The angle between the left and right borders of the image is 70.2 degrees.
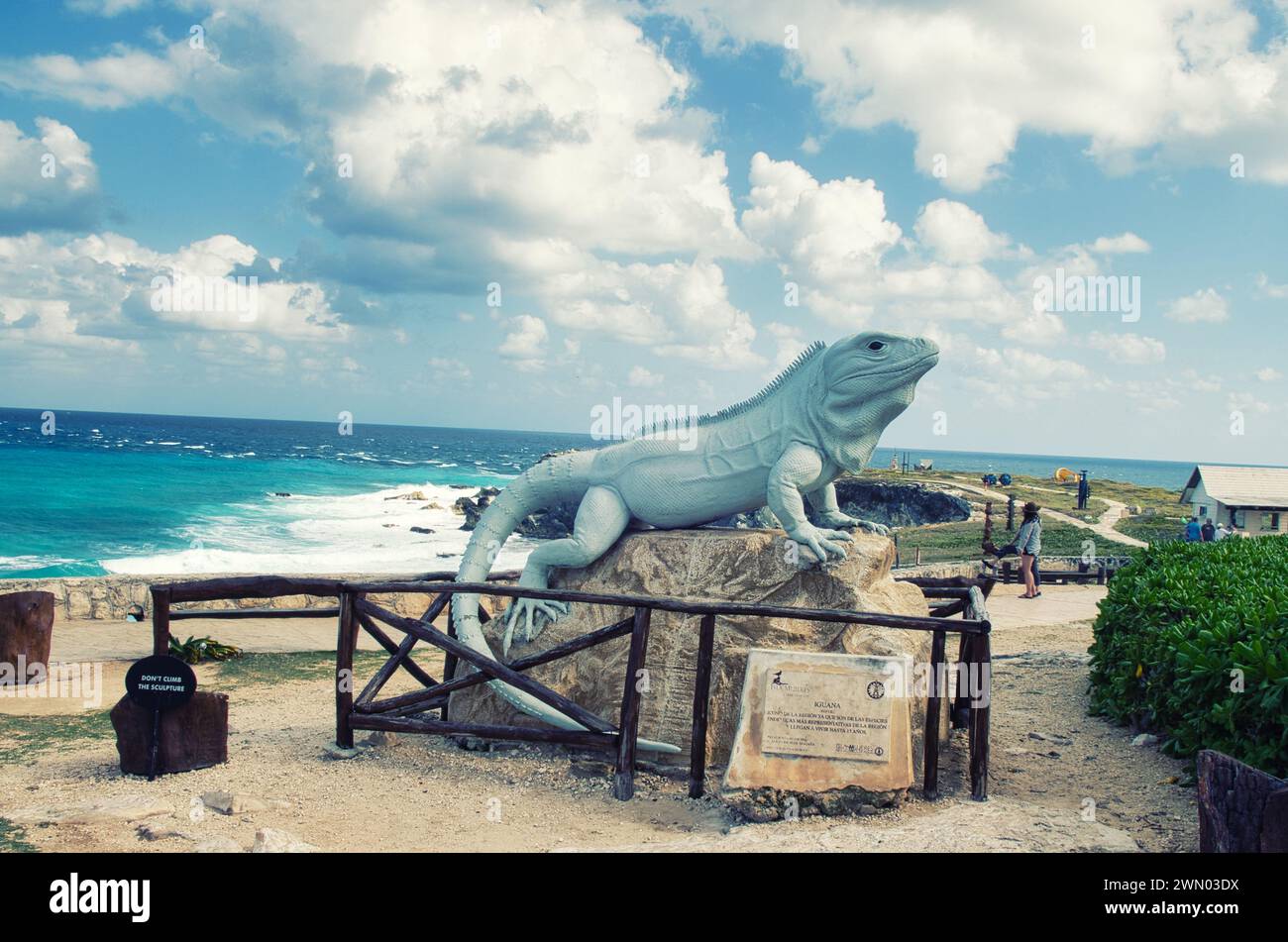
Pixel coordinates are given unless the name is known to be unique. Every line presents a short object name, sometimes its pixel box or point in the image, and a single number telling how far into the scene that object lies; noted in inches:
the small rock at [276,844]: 177.8
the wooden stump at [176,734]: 236.8
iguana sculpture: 260.5
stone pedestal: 247.9
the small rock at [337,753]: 258.2
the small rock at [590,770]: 249.8
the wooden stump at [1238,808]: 140.1
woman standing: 573.9
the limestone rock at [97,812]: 200.6
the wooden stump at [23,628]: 361.1
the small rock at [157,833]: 191.3
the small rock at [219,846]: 182.1
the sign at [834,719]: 218.7
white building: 860.6
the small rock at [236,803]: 213.2
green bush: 190.9
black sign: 233.5
